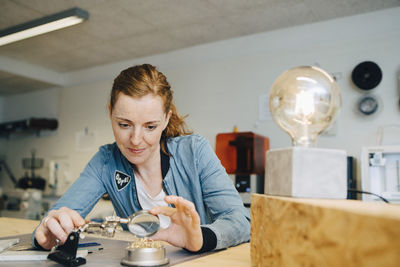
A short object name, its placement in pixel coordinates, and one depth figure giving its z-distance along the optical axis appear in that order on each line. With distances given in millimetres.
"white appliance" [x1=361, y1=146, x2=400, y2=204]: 2428
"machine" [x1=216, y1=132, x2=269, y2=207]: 2912
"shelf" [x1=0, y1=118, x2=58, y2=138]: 4945
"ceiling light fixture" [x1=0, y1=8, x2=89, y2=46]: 3047
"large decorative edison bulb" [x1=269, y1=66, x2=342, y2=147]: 698
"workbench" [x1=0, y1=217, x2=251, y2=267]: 811
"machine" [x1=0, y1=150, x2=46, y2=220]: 4484
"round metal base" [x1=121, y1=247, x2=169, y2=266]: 763
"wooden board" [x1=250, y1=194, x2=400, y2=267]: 422
